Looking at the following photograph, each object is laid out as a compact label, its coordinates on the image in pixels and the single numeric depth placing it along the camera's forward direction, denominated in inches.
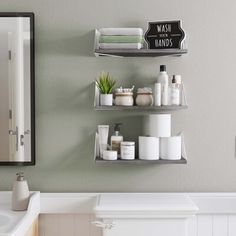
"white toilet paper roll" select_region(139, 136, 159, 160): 90.4
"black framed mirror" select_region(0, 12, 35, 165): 93.0
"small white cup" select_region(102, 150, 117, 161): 89.7
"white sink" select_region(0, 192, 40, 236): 74.1
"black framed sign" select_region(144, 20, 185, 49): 89.0
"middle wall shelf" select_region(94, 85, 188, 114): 90.0
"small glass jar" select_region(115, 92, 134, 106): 90.1
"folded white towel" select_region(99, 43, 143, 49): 88.7
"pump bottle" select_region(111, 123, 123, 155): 91.8
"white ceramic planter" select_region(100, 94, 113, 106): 90.3
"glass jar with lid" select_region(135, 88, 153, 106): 90.7
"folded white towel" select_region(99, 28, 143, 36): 88.7
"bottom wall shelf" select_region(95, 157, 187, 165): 89.9
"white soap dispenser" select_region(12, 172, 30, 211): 89.0
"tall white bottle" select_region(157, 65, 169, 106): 90.7
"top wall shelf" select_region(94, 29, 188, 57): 88.4
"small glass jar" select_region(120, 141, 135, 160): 90.1
